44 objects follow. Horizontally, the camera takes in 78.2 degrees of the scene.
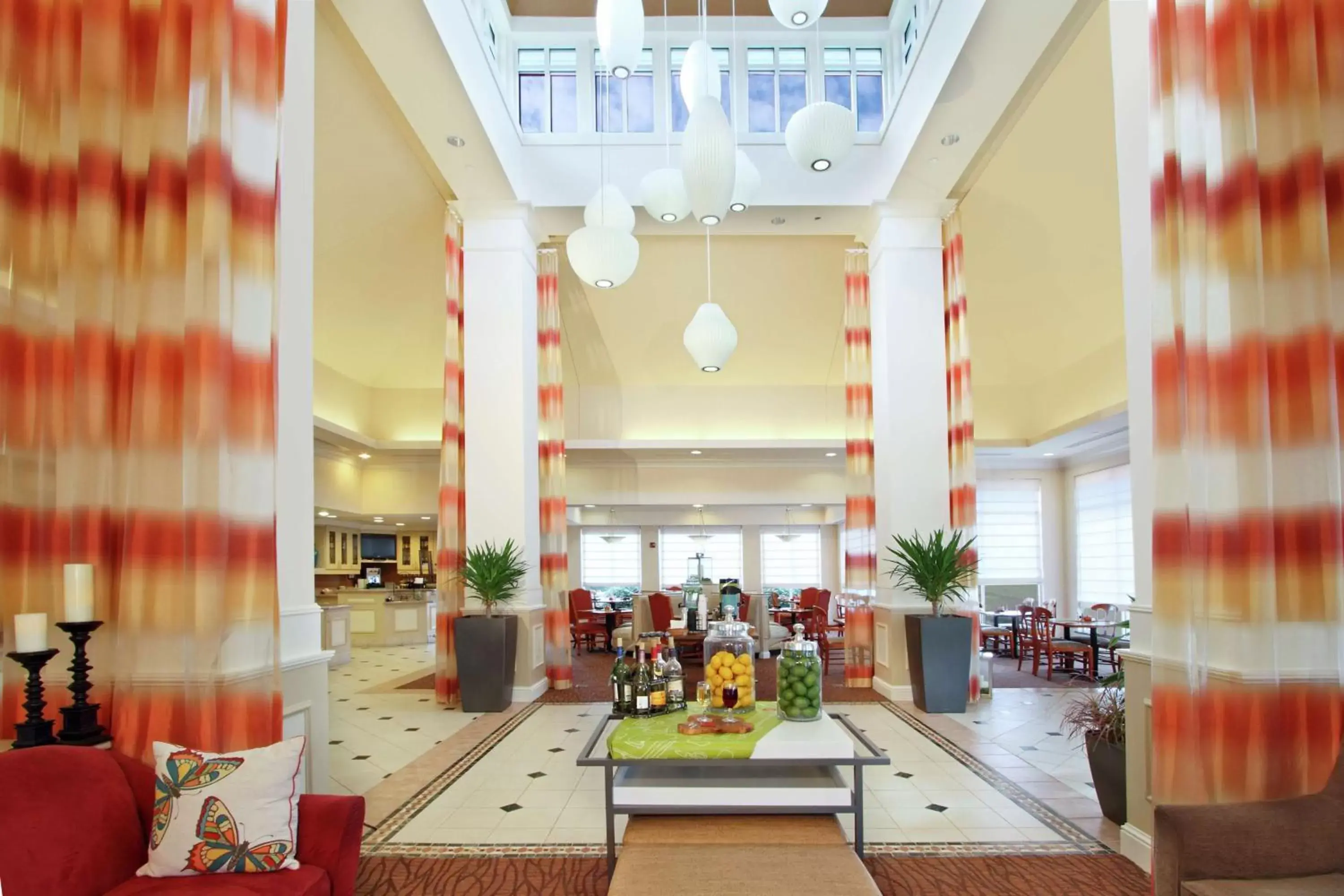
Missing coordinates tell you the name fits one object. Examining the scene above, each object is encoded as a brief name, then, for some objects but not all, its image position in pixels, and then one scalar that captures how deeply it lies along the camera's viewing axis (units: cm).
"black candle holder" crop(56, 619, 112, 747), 272
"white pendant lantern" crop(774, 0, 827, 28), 407
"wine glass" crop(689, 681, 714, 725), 377
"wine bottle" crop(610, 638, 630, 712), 378
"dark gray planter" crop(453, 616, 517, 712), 725
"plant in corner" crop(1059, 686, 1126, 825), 404
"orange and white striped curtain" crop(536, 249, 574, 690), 846
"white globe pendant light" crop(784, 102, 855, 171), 493
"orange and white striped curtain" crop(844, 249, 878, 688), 824
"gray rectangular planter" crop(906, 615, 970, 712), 691
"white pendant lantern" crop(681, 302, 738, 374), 677
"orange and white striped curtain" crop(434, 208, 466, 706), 762
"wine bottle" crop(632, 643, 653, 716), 371
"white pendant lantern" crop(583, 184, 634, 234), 606
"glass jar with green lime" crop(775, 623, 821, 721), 361
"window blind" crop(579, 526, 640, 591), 1508
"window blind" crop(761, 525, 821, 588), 1497
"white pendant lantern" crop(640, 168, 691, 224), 583
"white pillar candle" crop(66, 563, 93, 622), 273
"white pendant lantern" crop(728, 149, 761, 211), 568
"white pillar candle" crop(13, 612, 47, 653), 260
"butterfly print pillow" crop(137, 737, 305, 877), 241
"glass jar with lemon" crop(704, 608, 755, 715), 371
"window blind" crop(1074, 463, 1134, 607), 1254
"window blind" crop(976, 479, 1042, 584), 1437
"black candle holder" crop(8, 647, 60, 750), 257
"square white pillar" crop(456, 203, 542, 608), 784
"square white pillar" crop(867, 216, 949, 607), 779
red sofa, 219
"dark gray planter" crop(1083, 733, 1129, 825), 403
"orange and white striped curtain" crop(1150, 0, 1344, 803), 282
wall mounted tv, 1552
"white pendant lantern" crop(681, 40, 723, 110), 485
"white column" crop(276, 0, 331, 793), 361
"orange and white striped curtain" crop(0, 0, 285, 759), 294
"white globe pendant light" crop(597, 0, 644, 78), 430
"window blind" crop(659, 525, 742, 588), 1494
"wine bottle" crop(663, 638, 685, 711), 379
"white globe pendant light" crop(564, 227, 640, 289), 561
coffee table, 317
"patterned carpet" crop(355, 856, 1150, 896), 341
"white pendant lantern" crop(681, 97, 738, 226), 443
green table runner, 321
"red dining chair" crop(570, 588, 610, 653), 1171
